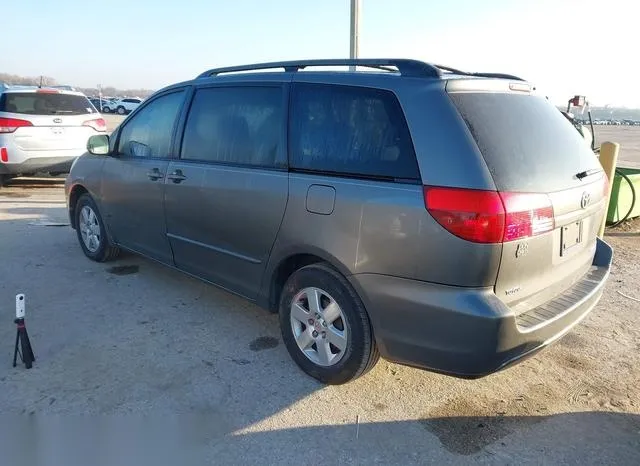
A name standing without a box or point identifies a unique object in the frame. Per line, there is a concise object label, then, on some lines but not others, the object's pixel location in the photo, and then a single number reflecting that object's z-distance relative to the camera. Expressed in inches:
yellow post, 240.7
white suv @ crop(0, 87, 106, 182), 331.9
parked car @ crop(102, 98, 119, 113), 1897.1
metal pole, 293.9
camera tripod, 124.4
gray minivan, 94.1
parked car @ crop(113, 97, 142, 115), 1881.2
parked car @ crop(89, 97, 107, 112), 1630.7
